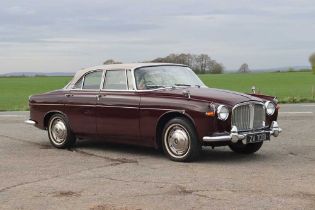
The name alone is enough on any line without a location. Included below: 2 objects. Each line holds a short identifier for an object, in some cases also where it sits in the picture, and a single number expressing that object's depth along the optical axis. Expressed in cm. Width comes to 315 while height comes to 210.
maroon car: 866
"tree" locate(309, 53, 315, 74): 7700
